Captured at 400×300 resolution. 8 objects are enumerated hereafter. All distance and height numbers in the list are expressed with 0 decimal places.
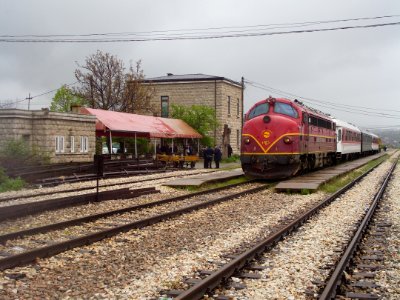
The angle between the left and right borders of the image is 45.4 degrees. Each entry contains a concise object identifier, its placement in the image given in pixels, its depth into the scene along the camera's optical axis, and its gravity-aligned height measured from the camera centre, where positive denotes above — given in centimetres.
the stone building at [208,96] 4722 +557
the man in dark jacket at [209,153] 3189 -14
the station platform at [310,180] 1650 -116
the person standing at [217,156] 3216 -34
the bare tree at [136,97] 4803 +537
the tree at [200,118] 4138 +287
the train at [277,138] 1875 +52
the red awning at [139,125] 2877 +171
